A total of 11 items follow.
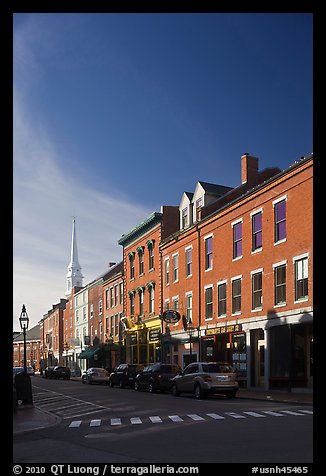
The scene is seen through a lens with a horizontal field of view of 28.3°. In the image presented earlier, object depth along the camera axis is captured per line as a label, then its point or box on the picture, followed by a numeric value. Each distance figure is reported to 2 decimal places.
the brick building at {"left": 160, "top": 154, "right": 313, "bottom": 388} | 29.62
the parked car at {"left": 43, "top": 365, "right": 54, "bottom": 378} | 69.76
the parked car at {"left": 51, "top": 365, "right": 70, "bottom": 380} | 66.81
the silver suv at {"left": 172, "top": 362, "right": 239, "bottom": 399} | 27.09
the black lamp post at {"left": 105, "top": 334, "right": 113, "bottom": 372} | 65.12
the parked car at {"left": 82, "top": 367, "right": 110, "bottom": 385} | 50.59
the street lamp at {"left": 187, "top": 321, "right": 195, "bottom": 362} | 41.94
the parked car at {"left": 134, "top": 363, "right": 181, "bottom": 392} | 34.22
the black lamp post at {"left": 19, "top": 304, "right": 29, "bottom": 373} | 35.97
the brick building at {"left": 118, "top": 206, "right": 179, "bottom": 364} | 50.38
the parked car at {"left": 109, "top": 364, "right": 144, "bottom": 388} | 42.17
